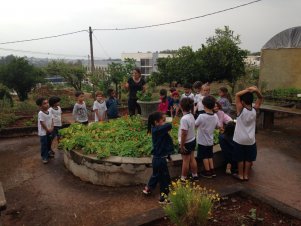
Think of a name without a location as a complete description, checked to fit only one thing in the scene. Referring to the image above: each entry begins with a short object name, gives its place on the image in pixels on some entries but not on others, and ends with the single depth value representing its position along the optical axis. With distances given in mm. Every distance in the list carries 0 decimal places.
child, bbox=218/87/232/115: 6949
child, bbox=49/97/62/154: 7418
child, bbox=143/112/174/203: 4738
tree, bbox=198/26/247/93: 19297
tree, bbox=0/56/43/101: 27781
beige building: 15578
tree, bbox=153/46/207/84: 19828
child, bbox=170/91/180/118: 9297
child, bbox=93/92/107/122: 8166
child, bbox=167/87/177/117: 9263
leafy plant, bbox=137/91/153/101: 7195
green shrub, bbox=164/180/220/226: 3248
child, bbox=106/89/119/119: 8461
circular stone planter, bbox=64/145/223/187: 5551
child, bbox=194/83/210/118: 7266
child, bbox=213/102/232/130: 6230
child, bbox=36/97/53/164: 6941
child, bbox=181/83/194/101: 7922
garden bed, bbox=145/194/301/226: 3627
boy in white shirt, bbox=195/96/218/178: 5426
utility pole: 19591
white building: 82750
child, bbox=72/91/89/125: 7844
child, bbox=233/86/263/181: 5223
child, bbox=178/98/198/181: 5055
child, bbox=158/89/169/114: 8286
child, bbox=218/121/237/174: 5863
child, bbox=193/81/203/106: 7711
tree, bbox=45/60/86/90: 21344
